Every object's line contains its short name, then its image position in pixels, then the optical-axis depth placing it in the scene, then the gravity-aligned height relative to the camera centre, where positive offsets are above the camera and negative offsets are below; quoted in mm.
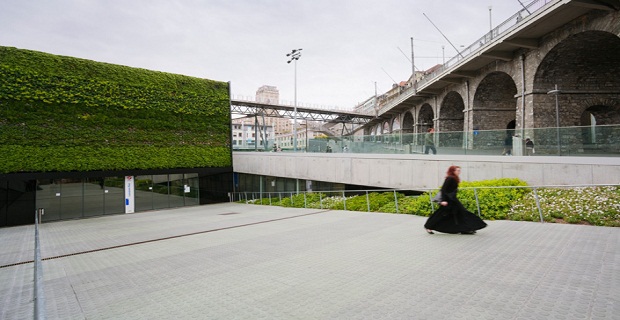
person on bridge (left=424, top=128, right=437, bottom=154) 15867 +913
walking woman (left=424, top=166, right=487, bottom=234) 7027 -1263
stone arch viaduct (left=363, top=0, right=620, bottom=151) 16453 +5882
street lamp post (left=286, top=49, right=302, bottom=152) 29602 +9955
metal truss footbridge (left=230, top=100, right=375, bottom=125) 47188 +8585
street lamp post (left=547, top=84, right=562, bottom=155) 11679 +636
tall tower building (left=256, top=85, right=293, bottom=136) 166625 +36496
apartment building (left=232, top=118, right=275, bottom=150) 30609 +2007
